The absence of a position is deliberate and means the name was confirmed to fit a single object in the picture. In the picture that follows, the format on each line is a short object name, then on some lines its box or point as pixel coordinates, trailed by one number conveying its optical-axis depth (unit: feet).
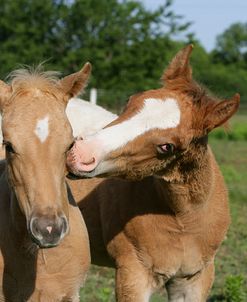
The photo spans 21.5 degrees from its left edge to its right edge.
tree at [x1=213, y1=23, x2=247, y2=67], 274.36
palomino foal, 11.79
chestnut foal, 13.21
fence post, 62.23
